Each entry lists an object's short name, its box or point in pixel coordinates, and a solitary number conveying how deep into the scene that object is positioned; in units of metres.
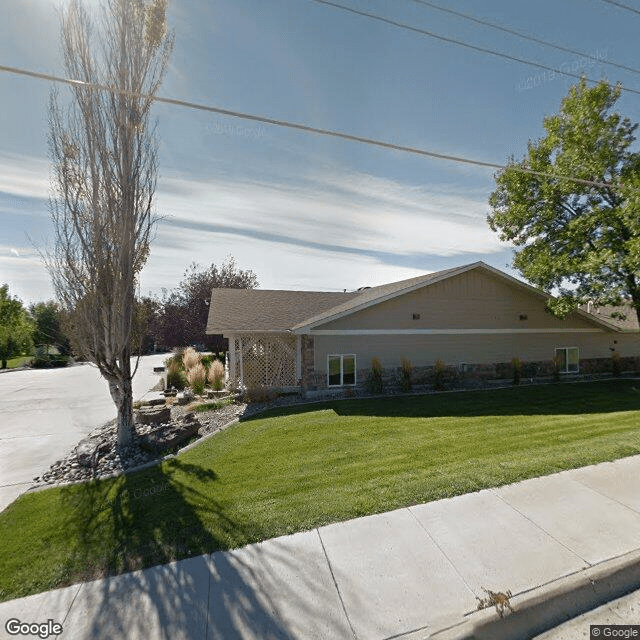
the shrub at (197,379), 14.05
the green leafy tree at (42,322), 36.93
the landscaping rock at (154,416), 9.60
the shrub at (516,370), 15.76
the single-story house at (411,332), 13.78
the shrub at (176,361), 17.76
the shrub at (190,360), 16.36
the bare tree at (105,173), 7.16
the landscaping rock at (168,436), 7.84
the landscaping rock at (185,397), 13.16
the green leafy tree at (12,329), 33.59
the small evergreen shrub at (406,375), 14.00
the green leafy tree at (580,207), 13.73
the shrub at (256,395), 12.68
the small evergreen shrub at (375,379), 13.62
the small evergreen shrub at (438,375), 14.40
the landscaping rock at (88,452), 7.32
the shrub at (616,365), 17.80
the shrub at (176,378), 16.22
